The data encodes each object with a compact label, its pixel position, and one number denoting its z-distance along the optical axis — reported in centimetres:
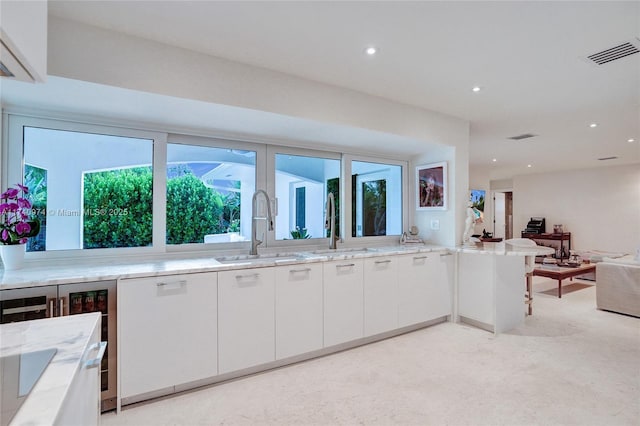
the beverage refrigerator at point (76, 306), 182
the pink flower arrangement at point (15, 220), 202
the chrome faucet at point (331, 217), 347
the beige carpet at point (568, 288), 514
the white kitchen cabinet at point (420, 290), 332
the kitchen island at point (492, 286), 335
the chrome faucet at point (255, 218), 298
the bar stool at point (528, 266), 381
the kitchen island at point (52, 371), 68
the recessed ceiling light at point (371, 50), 226
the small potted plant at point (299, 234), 345
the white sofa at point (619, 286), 390
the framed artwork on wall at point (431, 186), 385
